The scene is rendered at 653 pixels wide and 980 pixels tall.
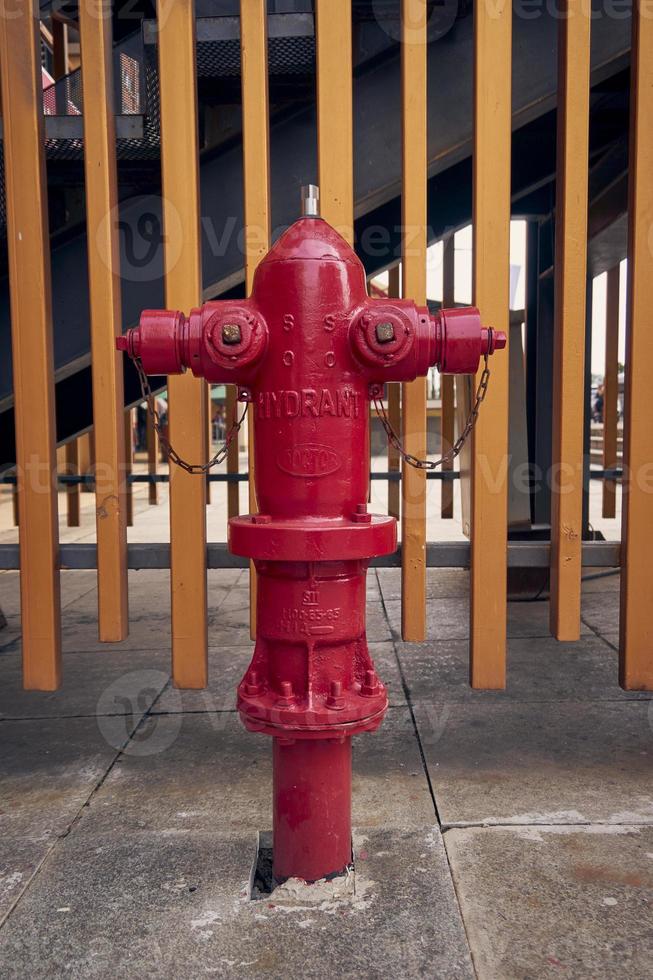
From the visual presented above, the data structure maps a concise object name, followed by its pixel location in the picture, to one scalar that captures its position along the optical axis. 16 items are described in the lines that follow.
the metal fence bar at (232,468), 6.34
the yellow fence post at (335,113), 2.19
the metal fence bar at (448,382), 6.41
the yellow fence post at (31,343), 2.27
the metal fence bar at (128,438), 6.81
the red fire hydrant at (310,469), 1.67
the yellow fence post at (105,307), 2.26
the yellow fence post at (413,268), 2.20
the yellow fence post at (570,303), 2.21
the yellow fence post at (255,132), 2.21
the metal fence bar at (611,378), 6.57
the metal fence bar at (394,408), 6.64
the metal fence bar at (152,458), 7.62
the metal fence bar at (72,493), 7.41
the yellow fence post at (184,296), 2.22
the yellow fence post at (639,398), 2.24
